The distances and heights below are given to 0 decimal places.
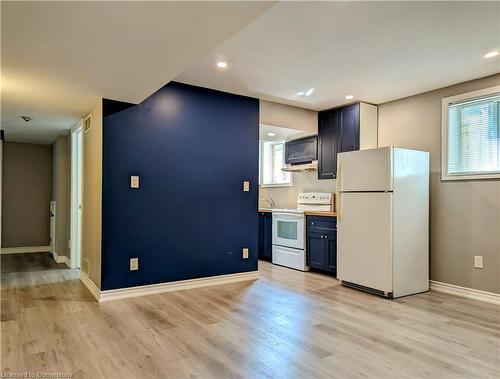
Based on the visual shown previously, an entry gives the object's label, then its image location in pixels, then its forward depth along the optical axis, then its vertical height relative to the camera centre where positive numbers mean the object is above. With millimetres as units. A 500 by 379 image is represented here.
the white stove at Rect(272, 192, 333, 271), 5059 -612
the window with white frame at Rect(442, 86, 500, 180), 3645 +607
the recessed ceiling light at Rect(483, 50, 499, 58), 3066 +1231
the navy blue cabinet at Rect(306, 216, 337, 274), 4617 -746
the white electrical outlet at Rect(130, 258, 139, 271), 3613 -789
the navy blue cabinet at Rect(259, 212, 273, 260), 5730 -772
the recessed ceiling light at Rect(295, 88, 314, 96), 4145 +1198
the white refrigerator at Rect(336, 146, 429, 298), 3719 -354
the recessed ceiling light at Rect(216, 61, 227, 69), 3283 +1212
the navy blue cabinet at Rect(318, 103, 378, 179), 4660 +812
